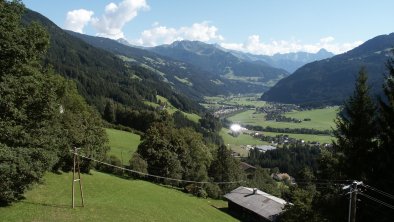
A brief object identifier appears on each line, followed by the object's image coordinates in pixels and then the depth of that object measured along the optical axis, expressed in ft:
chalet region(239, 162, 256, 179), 499.30
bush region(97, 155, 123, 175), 247.87
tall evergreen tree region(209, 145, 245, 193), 315.99
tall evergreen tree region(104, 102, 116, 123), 474.90
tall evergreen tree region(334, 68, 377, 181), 105.19
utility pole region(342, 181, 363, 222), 73.56
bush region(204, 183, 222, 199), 271.08
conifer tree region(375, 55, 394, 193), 95.96
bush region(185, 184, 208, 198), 257.14
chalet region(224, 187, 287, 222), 232.53
